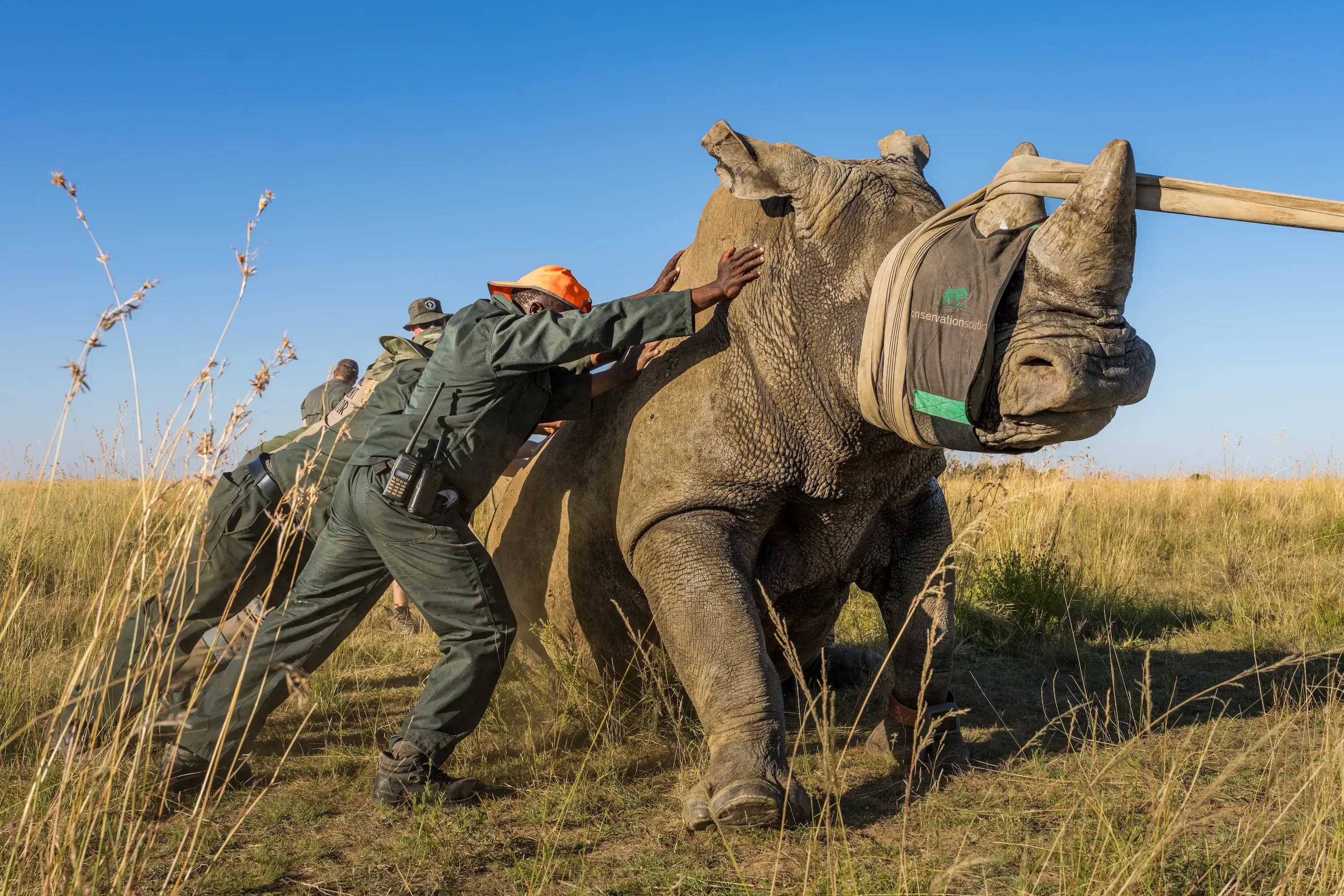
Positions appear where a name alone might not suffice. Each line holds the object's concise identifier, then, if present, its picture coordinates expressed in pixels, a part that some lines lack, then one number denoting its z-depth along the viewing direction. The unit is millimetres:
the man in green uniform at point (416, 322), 6965
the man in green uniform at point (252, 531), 4434
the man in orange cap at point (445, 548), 3652
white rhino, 2811
